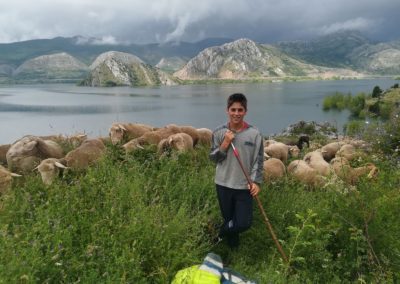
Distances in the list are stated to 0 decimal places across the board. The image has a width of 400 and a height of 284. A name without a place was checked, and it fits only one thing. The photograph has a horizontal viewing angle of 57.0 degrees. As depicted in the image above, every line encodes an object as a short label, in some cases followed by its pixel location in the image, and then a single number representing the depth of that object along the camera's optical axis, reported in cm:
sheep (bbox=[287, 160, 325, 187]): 892
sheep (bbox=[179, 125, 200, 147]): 1050
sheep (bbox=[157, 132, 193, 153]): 864
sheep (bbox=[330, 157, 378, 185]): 759
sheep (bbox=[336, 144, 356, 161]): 1062
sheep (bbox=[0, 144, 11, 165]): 900
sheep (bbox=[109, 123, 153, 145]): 991
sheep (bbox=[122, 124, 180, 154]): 849
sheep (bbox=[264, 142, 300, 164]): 1156
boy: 548
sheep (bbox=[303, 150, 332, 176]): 993
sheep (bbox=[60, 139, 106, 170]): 746
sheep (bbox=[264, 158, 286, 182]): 862
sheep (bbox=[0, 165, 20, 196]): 639
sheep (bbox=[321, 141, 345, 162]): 1250
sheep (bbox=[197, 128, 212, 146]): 1044
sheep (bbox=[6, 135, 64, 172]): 782
